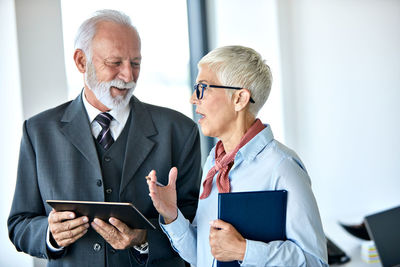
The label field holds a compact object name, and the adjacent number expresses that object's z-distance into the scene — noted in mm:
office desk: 2768
